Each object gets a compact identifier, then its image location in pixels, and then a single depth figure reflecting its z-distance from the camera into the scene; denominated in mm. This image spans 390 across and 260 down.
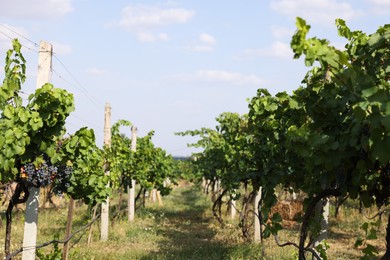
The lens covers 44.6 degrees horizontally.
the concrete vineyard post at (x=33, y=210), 6297
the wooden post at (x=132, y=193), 16969
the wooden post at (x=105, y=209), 12750
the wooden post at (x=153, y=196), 27109
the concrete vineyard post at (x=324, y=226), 7196
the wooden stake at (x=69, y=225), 8414
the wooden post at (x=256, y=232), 12450
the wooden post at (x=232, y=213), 18531
